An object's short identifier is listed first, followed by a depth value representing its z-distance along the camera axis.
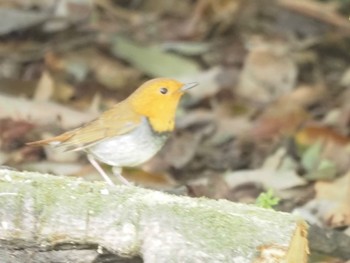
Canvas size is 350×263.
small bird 9.69
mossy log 6.94
